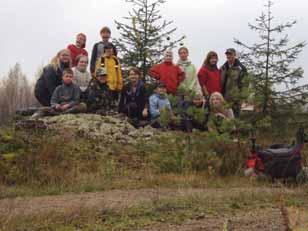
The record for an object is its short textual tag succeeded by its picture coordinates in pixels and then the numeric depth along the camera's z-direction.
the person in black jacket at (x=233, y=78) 10.95
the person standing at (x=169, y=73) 13.32
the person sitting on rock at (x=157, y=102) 12.93
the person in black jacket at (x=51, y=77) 13.26
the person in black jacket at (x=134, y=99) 13.41
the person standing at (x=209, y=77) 13.41
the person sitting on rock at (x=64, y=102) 13.05
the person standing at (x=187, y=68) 13.50
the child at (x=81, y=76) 13.35
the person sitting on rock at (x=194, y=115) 10.28
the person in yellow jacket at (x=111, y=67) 13.40
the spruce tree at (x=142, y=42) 14.80
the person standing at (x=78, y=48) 14.05
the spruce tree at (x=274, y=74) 14.17
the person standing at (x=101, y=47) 13.78
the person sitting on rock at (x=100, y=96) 13.30
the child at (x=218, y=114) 10.39
